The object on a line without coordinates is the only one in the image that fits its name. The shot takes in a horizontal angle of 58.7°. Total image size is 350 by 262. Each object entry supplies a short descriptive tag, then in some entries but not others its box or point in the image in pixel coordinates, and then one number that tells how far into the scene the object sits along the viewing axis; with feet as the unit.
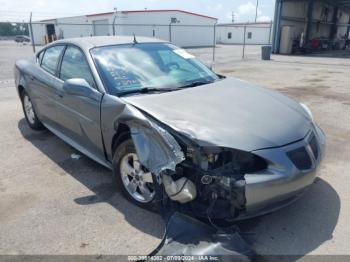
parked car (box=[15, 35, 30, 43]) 161.79
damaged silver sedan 8.07
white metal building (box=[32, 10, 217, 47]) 115.14
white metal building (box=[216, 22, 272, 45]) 168.27
